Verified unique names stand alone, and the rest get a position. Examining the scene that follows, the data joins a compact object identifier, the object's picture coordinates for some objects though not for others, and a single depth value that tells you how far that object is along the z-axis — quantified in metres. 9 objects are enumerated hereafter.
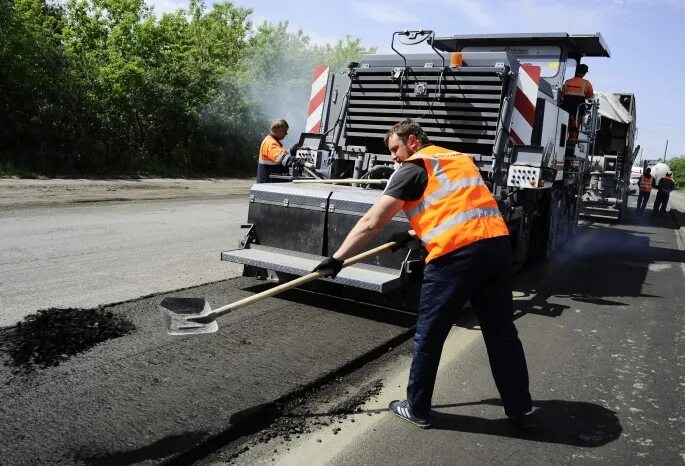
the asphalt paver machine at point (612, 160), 14.79
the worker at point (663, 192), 18.58
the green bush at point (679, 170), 56.14
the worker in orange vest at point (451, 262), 3.17
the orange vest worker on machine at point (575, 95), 8.38
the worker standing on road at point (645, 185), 18.97
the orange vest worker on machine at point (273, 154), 7.21
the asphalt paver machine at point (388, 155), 5.16
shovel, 3.27
